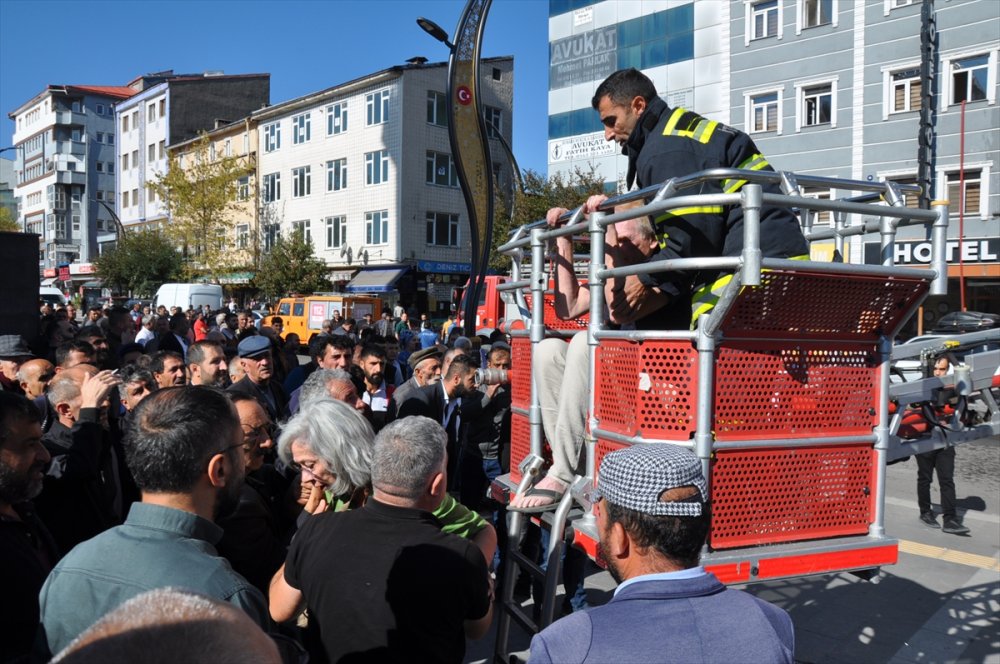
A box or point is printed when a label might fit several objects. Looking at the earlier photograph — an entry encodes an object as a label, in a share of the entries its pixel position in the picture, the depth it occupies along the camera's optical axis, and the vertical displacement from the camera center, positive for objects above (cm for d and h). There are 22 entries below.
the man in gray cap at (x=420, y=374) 620 -67
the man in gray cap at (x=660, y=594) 174 -72
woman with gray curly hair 339 -73
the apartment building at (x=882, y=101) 2055 +588
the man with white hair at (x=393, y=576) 254 -95
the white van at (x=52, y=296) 3131 +5
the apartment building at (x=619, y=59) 2623 +902
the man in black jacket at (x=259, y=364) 618 -54
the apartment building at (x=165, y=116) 4981 +1228
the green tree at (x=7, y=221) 6353 +657
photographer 610 -116
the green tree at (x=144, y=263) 4516 +208
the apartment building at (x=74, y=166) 7012 +1232
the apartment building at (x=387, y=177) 3459 +580
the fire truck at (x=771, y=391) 285 -37
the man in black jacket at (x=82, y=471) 362 -85
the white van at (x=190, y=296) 3028 +6
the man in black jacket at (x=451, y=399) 609 -82
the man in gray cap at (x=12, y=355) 649 -51
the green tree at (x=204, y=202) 4038 +510
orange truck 2534 -40
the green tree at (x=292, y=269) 3591 +135
